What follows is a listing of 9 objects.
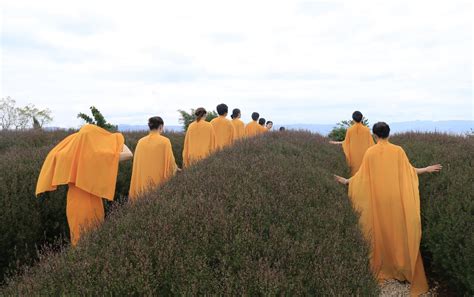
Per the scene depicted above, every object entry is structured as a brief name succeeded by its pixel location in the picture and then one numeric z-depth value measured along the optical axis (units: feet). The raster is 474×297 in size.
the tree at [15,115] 127.03
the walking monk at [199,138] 29.41
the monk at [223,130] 37.01
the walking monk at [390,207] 16.79
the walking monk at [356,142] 30.60
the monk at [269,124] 71.05
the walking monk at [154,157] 21.30
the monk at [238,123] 46.88
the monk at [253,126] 53.67
